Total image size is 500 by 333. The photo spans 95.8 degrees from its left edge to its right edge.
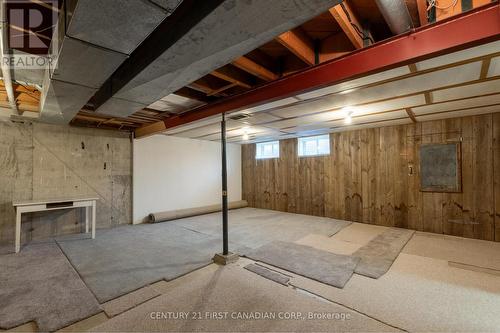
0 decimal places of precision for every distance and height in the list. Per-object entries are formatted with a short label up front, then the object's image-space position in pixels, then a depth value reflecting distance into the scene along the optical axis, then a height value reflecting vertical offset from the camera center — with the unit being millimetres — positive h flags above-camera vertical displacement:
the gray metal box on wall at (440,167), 4160 +24
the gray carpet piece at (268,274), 2534 -1237
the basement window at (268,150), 6962 +639
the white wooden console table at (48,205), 3510 -570
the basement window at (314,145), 5922 +656
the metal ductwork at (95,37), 1229 +882
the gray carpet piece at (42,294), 1928 -1245
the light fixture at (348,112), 3571 +959
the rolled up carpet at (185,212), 5516 -1122
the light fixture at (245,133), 5014 +920
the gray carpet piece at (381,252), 2749 -1233
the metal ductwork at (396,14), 1509 +1101
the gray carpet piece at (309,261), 2598 -1232
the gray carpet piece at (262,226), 4105 -1244
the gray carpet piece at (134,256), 2549 -1245
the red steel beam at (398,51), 1505 +953
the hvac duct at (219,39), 1253 +895
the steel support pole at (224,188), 3199 -261
